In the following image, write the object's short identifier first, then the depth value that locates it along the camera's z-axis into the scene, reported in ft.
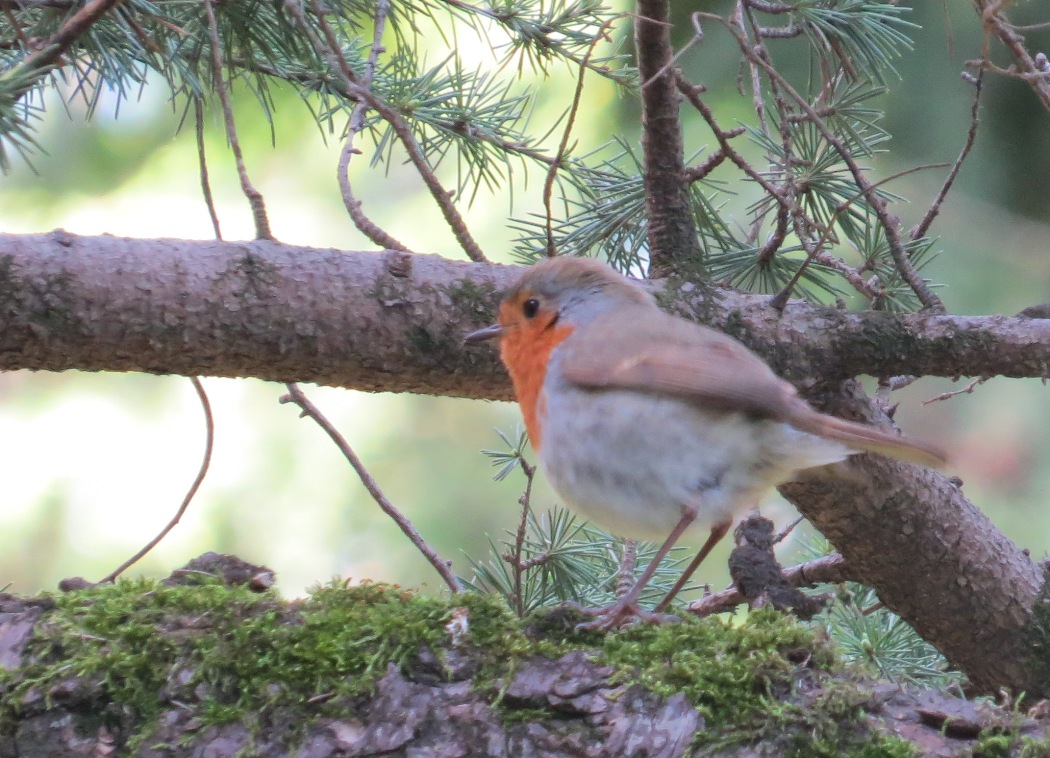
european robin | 12.28
